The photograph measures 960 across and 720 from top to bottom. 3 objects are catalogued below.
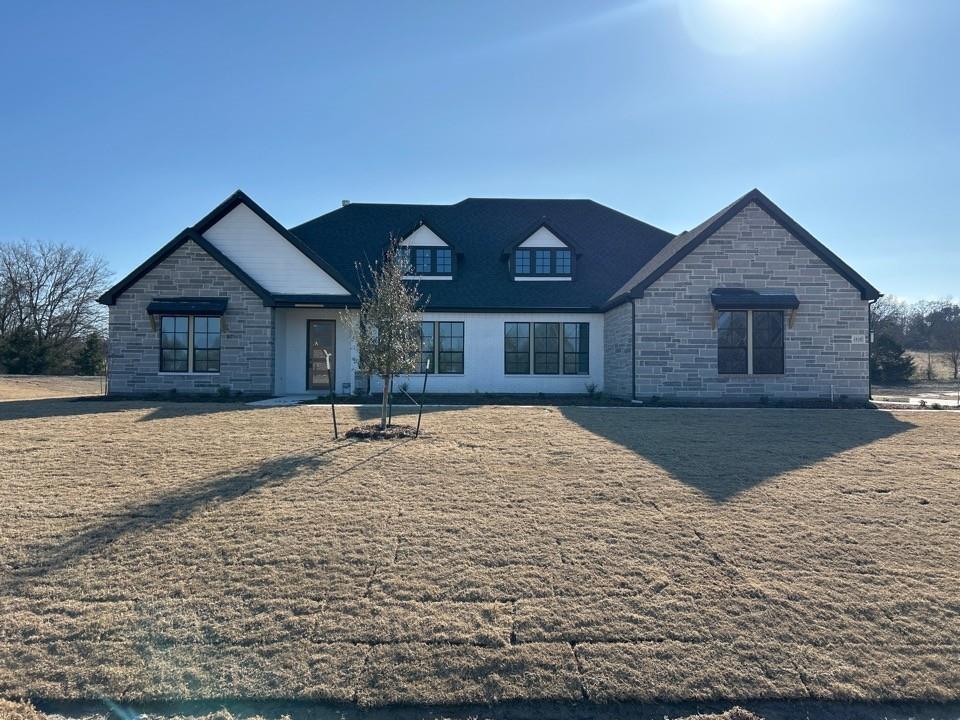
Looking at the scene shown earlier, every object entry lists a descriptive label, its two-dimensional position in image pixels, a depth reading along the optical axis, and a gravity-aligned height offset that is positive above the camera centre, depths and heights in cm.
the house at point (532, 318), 1620 +142
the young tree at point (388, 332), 1003 +57
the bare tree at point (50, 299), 4025 +487
